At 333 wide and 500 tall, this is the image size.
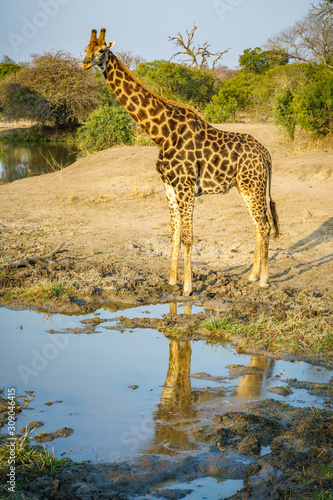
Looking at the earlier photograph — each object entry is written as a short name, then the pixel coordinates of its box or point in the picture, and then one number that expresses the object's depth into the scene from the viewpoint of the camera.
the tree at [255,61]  46.31
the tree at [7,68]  46.59
